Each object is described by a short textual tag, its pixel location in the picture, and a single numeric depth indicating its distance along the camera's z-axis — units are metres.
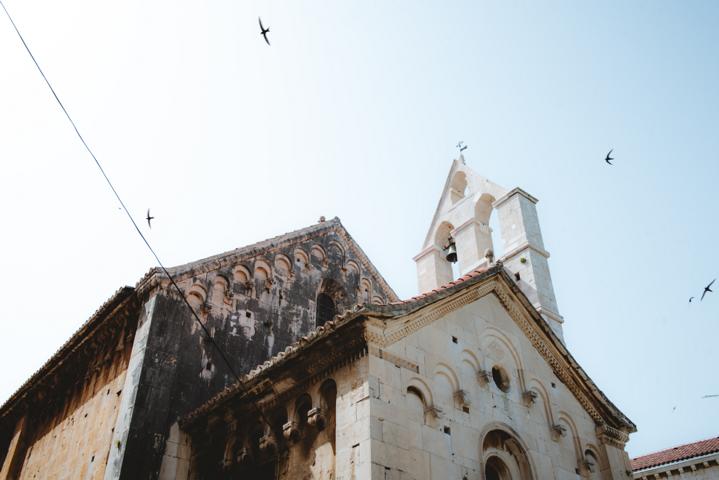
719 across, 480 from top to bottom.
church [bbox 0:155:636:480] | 9.33
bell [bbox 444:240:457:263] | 17.73
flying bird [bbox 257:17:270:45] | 8.34
